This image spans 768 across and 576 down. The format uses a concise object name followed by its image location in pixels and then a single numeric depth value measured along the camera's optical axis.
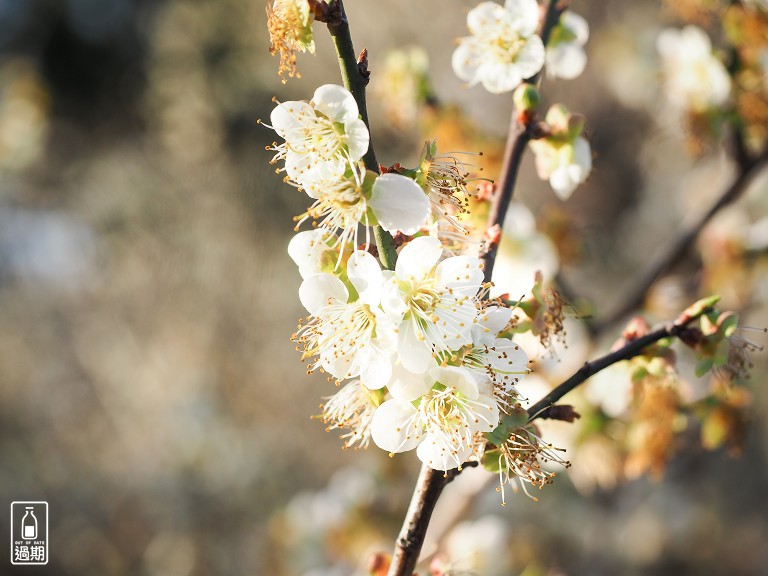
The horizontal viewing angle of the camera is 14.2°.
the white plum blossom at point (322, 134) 0.59
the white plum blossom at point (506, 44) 0.65
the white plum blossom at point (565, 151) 0.65
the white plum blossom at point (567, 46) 0.68
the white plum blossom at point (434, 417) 0.59
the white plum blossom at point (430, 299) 0.59
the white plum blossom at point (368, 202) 0.59
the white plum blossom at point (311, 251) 0.60
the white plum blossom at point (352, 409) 0.61
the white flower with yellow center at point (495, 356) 0.59
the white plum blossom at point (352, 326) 0.59
